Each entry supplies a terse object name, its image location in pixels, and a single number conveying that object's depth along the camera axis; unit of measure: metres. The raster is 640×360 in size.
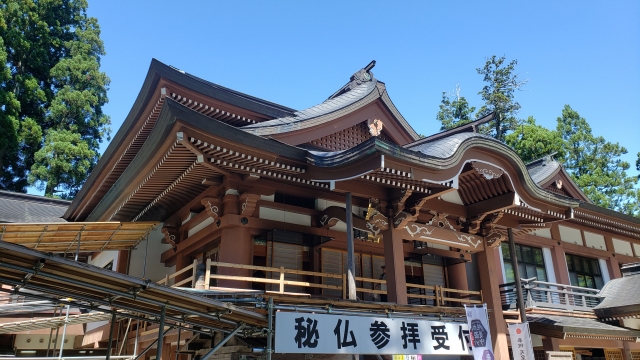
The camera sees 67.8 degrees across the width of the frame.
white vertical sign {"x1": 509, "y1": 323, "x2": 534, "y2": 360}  10.80
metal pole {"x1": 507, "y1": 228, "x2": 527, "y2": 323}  11.81
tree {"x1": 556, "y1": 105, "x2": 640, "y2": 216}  29.92
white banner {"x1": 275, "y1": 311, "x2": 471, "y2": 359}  7.26
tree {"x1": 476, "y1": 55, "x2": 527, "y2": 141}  35.75
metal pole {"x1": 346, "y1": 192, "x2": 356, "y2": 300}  8.86
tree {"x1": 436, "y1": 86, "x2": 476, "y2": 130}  37.62
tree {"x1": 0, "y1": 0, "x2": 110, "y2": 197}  26.97
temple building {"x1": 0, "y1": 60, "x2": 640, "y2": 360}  8.10
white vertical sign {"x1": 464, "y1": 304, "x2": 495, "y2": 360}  9.38
